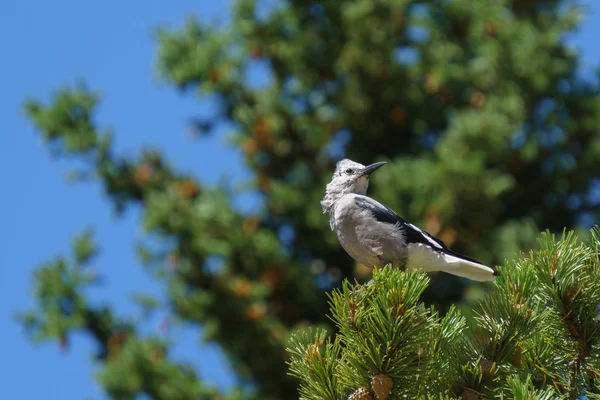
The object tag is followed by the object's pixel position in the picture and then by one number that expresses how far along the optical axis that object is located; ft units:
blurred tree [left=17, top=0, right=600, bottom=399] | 56.39
